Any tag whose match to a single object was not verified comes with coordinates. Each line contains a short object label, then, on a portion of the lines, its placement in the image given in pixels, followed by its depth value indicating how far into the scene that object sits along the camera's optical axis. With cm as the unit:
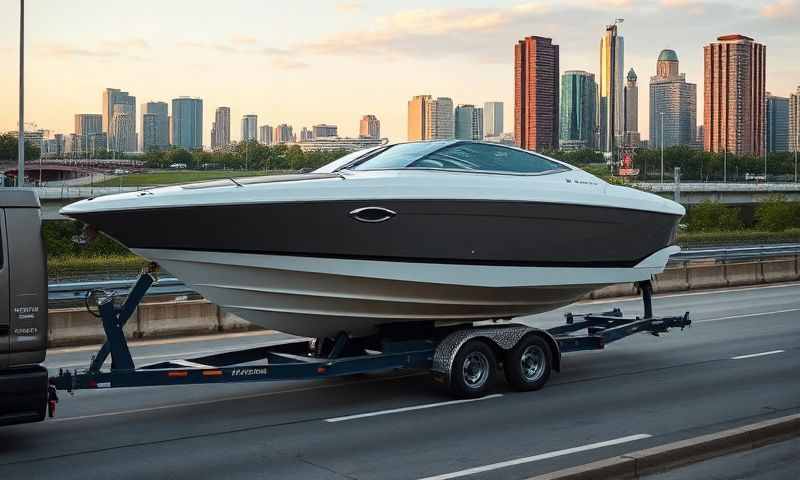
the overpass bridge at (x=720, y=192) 8850
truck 856
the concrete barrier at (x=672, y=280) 2625
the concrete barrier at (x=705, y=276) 2719
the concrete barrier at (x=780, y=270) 2942
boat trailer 980
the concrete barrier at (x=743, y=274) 2830
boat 1022
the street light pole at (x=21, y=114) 2541
